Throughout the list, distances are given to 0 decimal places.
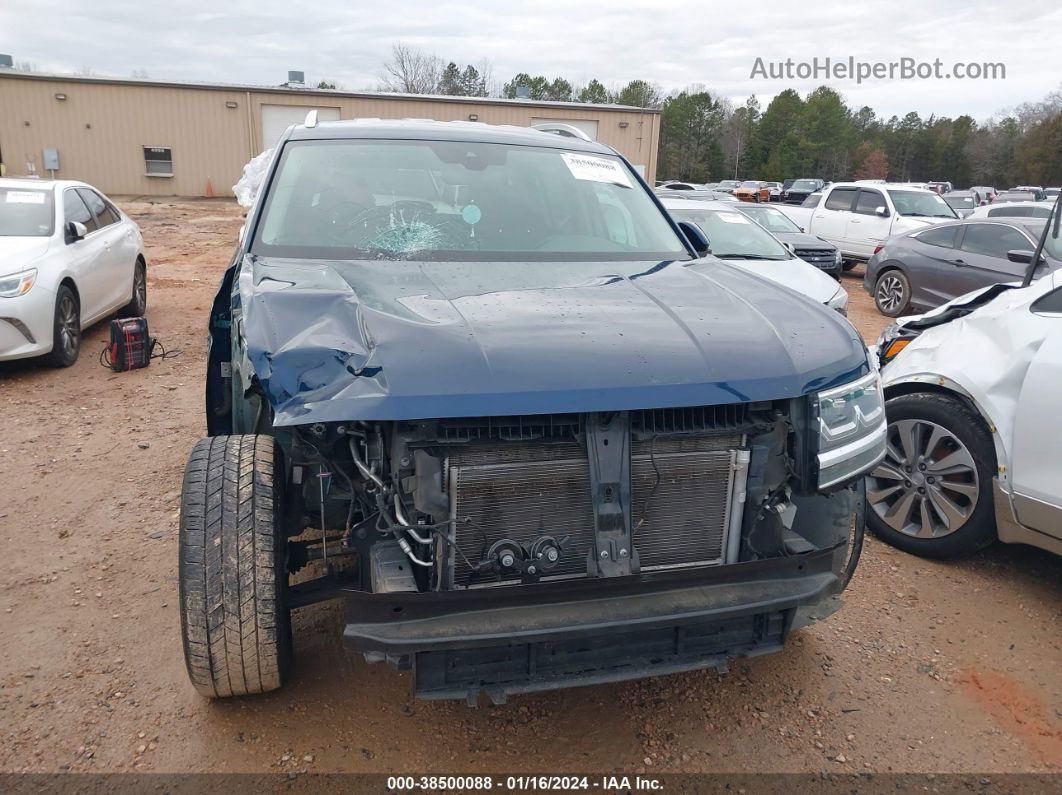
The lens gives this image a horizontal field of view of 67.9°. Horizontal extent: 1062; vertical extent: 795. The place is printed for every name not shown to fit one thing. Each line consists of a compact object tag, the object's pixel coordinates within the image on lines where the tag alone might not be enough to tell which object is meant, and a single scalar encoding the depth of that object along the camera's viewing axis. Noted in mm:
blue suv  2131
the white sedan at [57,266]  6402
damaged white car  3348
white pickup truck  14719
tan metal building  27516
